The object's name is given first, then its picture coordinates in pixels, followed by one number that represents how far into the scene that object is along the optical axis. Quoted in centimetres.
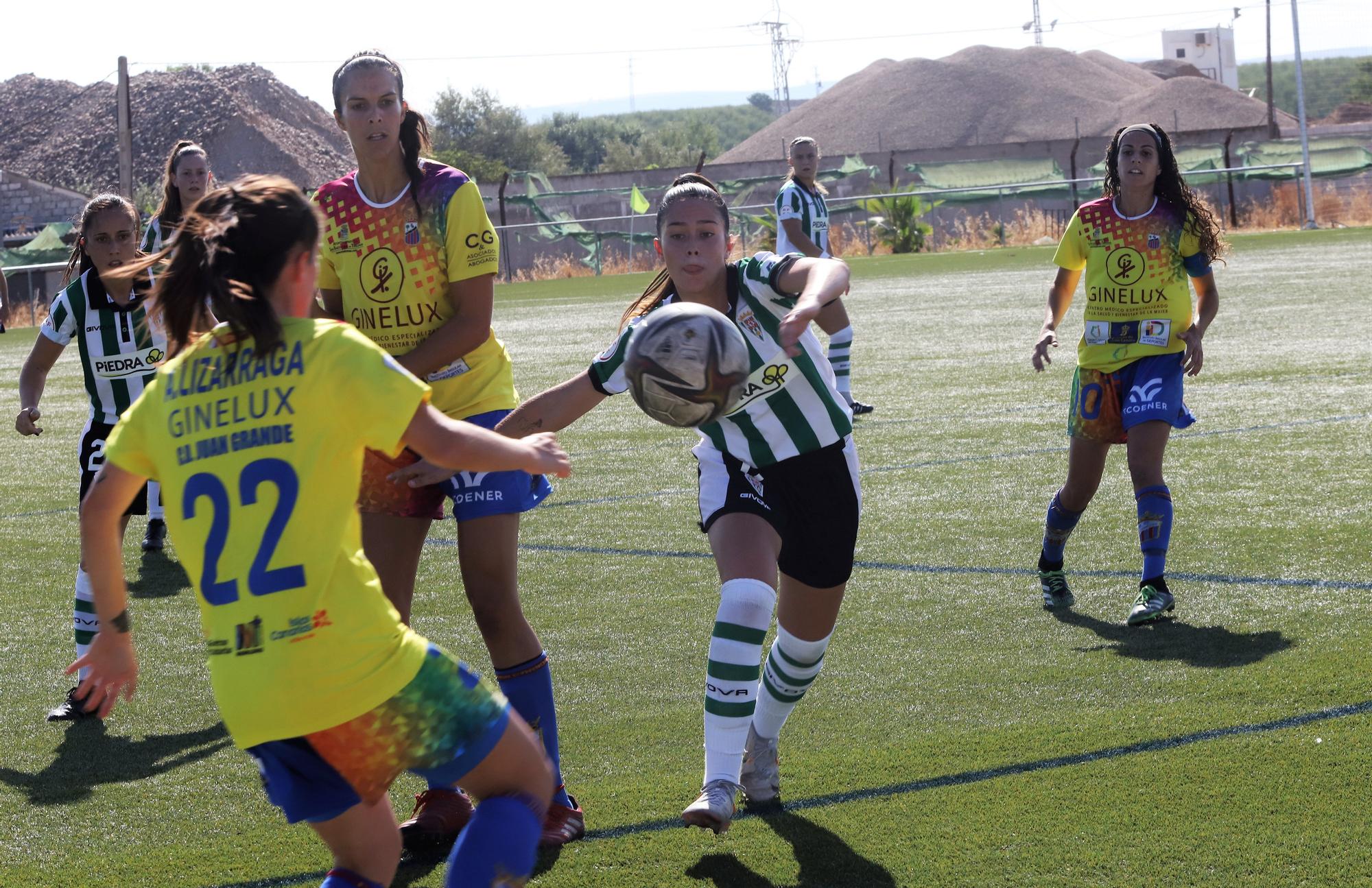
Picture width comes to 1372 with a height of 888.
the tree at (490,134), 9394
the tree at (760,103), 19450
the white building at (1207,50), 13688
